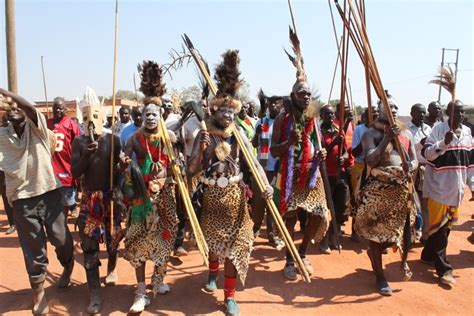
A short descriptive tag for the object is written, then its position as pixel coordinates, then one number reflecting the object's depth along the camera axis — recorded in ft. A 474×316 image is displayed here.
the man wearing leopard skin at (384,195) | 13.82
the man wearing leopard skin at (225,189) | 12.38
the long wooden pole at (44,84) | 18.70
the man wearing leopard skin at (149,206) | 12.35
